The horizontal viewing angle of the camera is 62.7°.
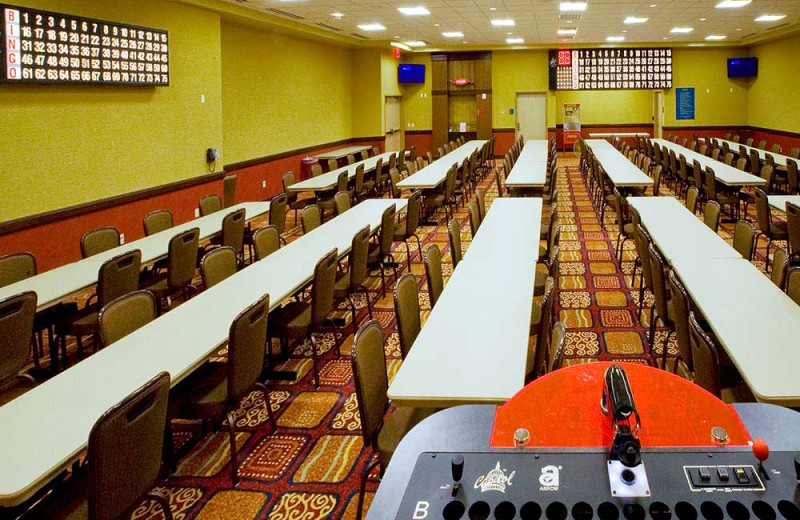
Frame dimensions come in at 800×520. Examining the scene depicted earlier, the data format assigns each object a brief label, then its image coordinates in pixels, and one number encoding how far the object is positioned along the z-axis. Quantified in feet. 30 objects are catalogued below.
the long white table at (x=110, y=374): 7.53
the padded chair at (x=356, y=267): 18.22
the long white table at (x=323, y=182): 31.96
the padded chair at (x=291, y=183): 33.01
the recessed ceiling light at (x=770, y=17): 46.11
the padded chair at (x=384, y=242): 21.65
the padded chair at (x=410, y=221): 24.56
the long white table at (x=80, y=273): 15.03
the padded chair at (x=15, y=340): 12.53
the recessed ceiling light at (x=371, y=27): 47.64
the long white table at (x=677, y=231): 16.65
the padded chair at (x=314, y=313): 15.39
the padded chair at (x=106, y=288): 15.76
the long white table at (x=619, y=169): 29.94
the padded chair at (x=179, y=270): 18.38
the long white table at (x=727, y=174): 29.32
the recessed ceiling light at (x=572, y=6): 39.14
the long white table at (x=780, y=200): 23.31
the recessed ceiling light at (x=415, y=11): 39.83
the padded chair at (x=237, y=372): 11.35
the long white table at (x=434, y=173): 31.53
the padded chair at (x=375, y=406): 9.51
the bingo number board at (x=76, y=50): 21.94
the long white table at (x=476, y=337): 8.98
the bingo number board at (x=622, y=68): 67.82
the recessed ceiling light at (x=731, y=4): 39.06
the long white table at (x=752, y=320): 8.93
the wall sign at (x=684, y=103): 71.46
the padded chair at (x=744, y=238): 18.02
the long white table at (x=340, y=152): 52.21
